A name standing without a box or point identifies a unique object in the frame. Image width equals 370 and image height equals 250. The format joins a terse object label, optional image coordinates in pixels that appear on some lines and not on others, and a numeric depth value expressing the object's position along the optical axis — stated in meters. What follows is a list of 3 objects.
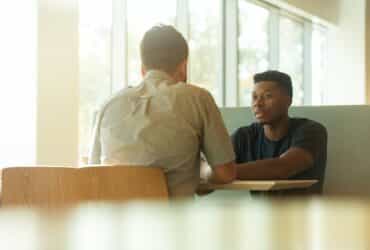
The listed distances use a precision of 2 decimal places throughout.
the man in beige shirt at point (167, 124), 3.56
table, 3.60
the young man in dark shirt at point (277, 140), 4.06
